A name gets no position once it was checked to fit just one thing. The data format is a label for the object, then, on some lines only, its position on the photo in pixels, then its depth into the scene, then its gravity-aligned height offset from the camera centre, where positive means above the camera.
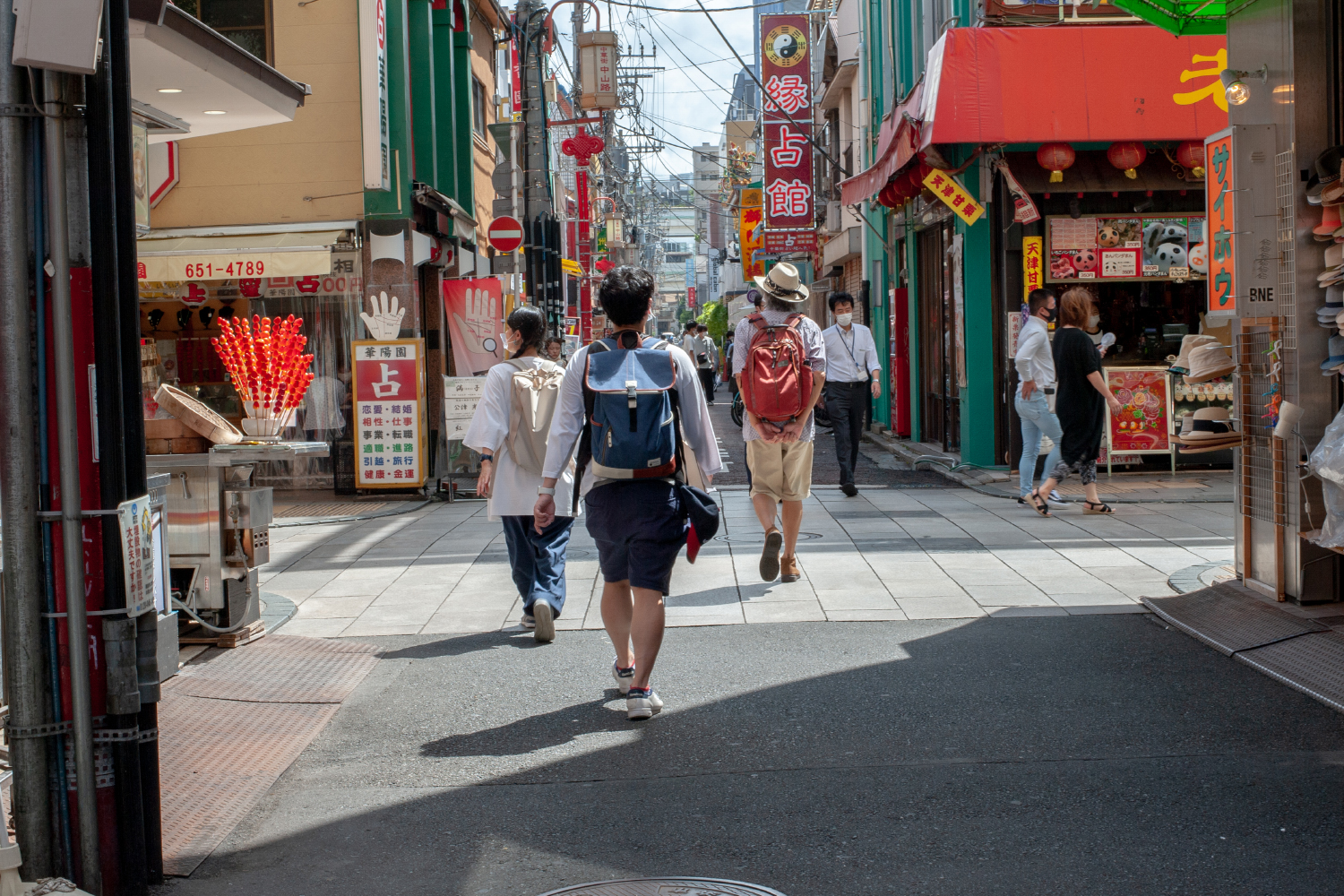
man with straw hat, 7.57 -0.30
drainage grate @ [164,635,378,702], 5.52 -1.25
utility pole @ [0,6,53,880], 3.06 -0.25
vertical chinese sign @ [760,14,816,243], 22.03 +4.71
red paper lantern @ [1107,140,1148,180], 12.29 +2.31
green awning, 7.43 +2.28
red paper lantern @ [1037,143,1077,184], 12.18 +2.28
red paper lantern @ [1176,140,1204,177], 12.05 +2.27
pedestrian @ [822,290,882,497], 11.74 +0.14
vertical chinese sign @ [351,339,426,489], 12.52 -0.09
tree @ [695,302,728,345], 58.50 +3.65
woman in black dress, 9.95 -0.07
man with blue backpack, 4.88 -0.22
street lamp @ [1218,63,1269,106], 6.41 +1.54
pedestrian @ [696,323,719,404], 24.36 +0.69
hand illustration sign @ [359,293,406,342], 12.71 +0.87
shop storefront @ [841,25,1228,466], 11.90 +2.18
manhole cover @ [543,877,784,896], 3.36 -1.35
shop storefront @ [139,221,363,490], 12.61 +1.18
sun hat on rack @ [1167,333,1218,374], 6.92 +0.23
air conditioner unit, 2.92 +0.90
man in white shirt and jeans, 10.33 +0.15
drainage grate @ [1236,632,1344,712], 4.98 -1.22
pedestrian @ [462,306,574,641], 6.49 -0.34
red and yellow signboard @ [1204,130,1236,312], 6.26 +0.83
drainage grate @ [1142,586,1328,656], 5.74 -1.15
